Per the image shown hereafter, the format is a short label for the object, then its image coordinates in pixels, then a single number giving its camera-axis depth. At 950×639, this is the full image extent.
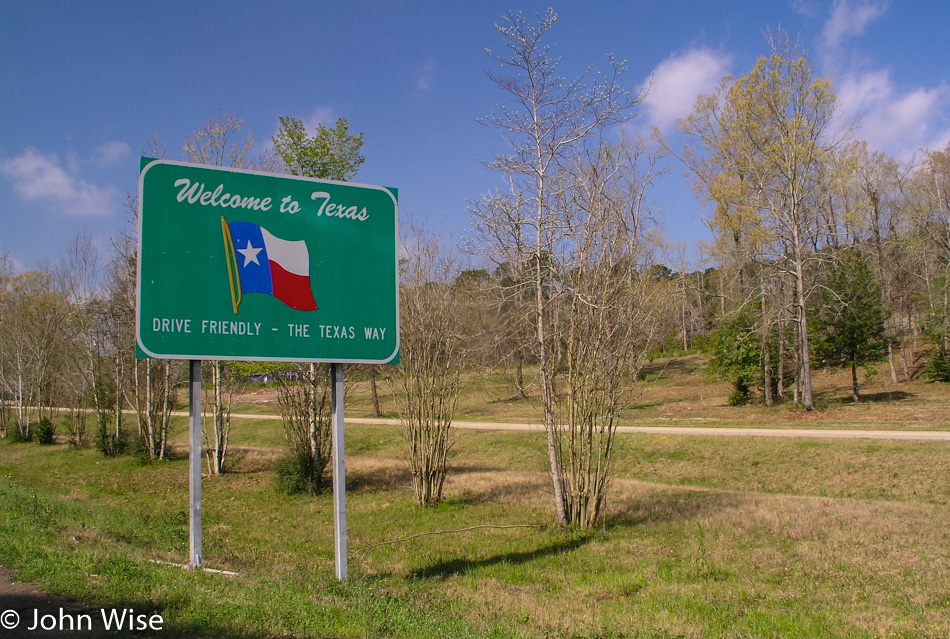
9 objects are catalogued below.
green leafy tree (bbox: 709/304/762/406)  28.31
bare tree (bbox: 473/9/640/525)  10.27
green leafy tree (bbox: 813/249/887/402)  27.66
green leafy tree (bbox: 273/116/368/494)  13.91
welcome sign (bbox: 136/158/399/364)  6.46
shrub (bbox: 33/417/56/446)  26.89
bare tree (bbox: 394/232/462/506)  12.76
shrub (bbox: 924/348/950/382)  29.89
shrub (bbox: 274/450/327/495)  13.80
